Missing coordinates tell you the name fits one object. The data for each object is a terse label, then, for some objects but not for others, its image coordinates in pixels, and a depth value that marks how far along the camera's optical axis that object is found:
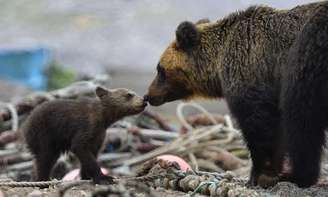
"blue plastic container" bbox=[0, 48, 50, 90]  44.81
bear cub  14.55
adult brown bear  12.74
